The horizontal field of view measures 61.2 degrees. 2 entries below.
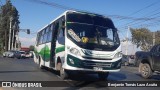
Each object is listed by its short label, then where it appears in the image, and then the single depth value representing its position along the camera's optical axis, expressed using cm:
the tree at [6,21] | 3663
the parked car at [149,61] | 716
